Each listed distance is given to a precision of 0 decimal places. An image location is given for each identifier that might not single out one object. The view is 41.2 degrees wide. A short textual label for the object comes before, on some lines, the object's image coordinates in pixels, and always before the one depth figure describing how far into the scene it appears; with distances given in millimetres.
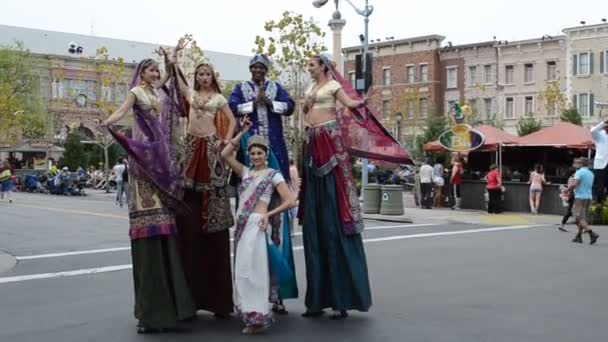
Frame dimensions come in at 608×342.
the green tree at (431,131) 44131
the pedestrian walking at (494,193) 23078
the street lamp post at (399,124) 43994
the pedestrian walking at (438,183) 25500
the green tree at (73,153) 47562
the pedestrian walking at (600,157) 13866
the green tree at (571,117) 45469
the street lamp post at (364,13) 24189
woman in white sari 6344
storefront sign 25672
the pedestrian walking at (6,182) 29703
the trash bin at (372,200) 22500
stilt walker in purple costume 6402
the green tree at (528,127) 43750
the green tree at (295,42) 33188
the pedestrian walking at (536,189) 22453
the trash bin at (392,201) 21748
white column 26250
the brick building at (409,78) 60875
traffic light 20422
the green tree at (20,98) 55781
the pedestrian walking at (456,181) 24792
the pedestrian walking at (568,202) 16650
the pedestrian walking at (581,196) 14336
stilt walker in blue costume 7152
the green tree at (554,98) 47875
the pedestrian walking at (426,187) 25094
